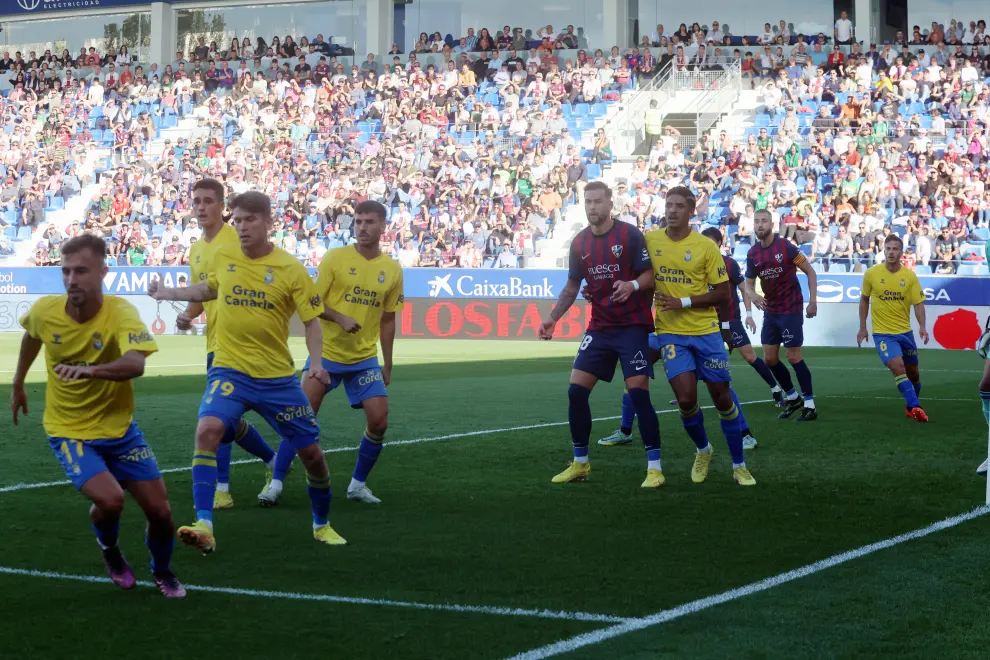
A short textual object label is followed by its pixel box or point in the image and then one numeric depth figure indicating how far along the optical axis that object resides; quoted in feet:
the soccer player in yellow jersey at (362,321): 50.97
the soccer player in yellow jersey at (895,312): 86.22
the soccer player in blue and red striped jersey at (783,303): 84.61
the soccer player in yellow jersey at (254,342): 42.19
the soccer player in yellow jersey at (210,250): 48.63
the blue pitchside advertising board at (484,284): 159.58
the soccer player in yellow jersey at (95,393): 33.90
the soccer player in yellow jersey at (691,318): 56.58
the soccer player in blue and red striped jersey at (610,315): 55.34
